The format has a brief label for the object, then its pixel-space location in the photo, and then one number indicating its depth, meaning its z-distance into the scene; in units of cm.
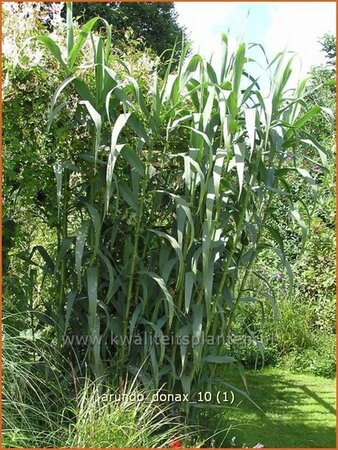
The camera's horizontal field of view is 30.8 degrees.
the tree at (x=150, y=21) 1066
